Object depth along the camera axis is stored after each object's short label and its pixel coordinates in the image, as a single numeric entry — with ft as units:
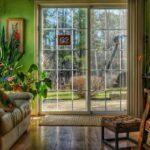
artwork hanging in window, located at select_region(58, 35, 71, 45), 14.07
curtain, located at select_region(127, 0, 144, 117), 13.21
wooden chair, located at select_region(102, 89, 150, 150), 8.30
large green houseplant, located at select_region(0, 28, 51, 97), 12.93
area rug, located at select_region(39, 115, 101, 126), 12.07
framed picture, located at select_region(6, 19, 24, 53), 13.81
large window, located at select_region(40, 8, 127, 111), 14.13
